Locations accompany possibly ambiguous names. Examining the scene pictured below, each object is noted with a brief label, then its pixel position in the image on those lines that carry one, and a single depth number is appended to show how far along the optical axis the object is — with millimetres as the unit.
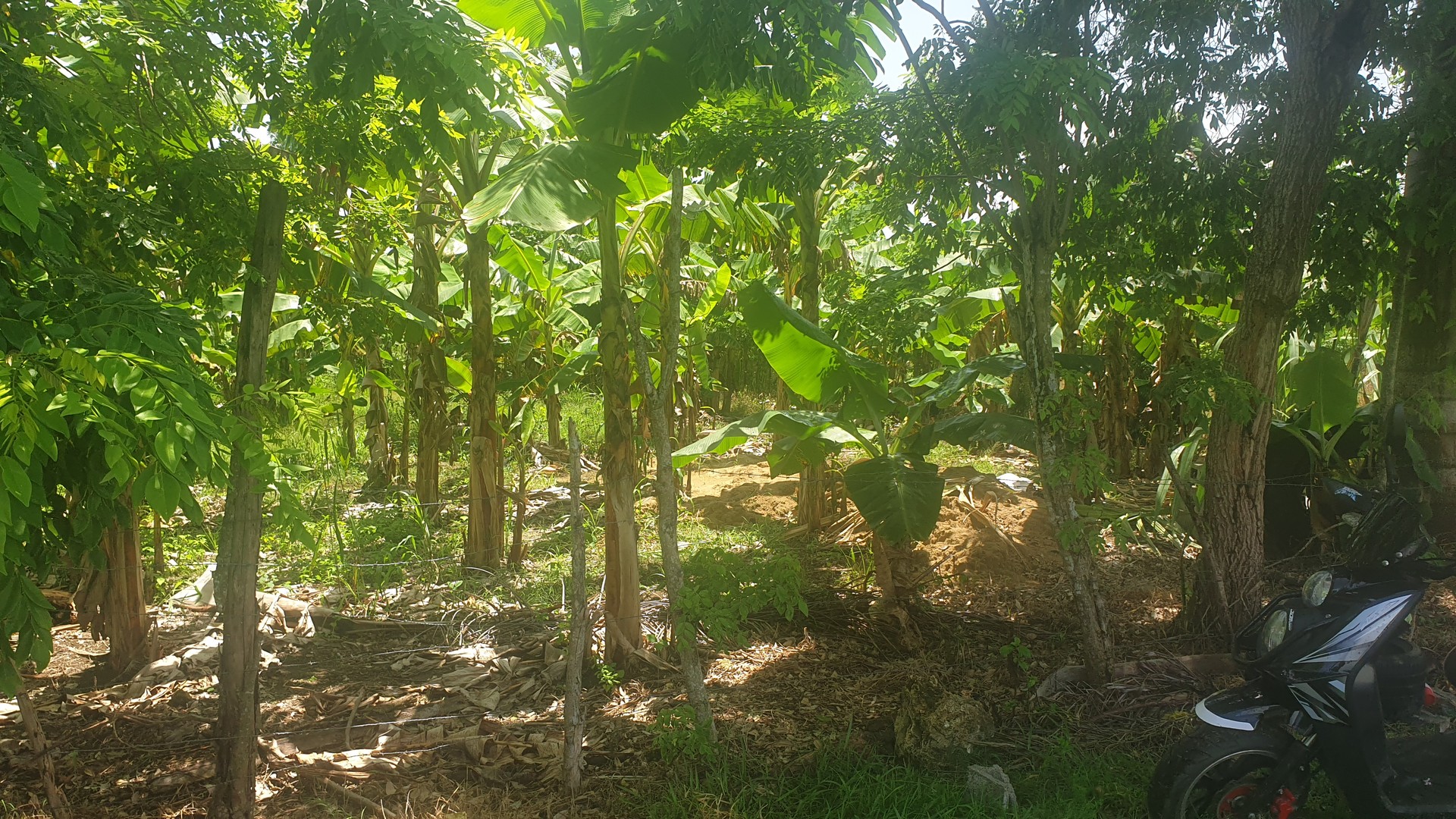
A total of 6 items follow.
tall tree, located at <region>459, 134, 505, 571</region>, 6008
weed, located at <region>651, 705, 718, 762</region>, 3516
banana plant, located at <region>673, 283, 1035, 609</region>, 4887
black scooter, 2760
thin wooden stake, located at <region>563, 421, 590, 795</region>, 3457
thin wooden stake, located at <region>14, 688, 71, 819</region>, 3027
